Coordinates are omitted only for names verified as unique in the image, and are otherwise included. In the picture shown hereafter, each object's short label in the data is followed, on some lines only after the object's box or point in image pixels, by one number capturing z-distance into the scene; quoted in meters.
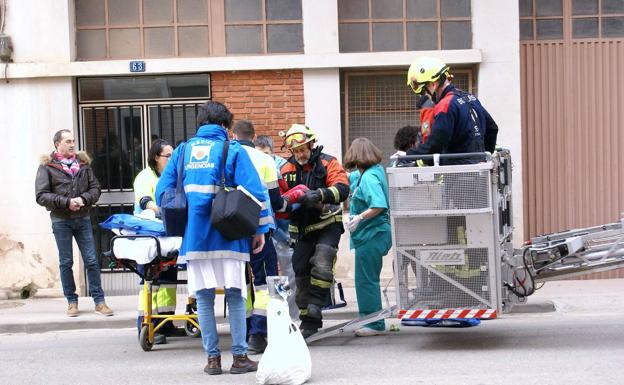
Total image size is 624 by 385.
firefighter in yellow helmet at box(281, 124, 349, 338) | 9.27
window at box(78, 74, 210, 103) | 13.45
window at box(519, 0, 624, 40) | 13.46
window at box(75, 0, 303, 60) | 13.49
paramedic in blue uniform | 7.92
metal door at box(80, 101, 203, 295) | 13.47
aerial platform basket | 8.40
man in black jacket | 11.17
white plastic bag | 7.50
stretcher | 9.02
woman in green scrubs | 9.70
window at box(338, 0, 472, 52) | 13.53
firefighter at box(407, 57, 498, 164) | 8.73
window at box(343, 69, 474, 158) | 13.59
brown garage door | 13.40
